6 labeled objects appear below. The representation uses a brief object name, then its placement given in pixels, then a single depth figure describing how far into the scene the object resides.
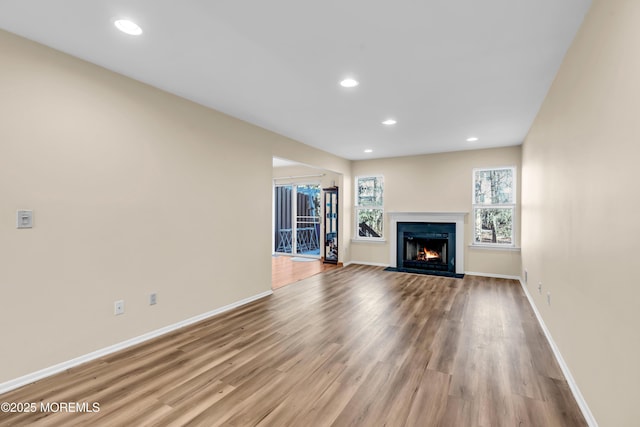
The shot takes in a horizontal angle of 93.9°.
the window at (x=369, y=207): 7.08
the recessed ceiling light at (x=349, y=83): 2.88
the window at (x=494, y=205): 5.74
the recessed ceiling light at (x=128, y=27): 2.03
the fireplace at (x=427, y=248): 6.17
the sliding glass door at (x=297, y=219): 8.69
